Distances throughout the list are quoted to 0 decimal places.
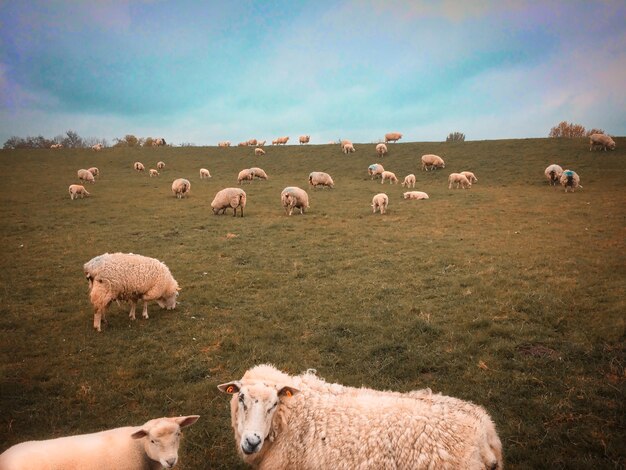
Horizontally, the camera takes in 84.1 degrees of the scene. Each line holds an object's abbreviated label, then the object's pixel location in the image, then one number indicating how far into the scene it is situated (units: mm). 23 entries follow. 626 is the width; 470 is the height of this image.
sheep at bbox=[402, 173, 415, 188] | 35366
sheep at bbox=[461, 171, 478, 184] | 36812
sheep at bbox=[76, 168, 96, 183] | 40000
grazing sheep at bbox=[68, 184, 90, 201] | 31591
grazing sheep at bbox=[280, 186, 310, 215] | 25344
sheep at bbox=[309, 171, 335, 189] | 35875
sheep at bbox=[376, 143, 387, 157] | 49750
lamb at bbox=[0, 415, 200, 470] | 4180
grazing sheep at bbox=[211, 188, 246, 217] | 25422
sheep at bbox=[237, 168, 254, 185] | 39438
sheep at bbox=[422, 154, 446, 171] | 42156
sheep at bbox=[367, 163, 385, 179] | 40375
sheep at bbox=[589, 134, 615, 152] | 40094
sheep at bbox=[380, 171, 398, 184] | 38253
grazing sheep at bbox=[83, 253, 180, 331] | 9695
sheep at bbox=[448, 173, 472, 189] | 34375
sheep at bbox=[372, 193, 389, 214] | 24992
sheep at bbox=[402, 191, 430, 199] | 29578
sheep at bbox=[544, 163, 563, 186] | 33000
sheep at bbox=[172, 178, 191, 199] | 32438
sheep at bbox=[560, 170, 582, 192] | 30016
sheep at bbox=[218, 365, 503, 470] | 4031
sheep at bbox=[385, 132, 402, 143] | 59125
